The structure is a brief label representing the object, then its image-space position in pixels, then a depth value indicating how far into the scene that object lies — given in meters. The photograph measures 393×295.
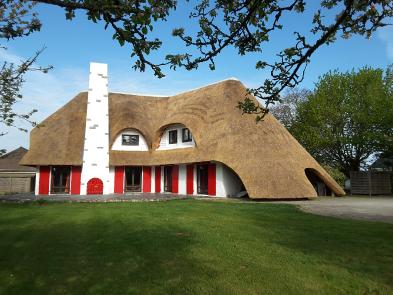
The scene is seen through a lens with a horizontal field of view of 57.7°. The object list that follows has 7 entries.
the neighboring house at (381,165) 34.50
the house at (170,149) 23.94
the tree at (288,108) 50.22
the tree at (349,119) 32.03
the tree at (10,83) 9.93
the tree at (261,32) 4.64
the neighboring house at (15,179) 37.91
